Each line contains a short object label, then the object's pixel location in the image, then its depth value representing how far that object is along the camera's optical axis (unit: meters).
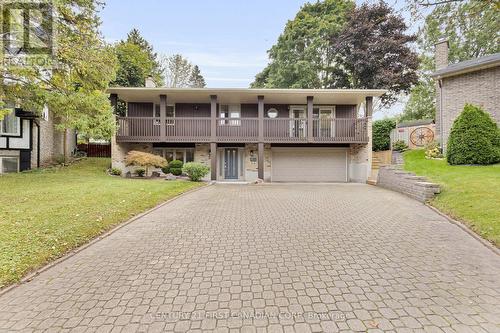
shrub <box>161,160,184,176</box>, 14.90
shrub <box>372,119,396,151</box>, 16.27
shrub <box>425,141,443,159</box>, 13.77
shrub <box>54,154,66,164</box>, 16.25
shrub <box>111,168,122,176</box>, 14.62
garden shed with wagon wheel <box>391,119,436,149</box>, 16.39
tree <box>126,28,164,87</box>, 33.20
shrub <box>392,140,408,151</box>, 16.56
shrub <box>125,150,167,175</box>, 13.32
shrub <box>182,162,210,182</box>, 13.35
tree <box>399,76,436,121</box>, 28.59
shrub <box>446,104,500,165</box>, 10.54
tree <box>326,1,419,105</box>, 23.02
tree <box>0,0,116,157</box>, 9.20
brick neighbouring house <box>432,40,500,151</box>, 12.98
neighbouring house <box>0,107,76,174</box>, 13.93
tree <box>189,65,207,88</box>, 41.76
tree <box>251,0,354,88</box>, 26.41
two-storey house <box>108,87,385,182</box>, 14.78
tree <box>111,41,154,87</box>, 22.38
